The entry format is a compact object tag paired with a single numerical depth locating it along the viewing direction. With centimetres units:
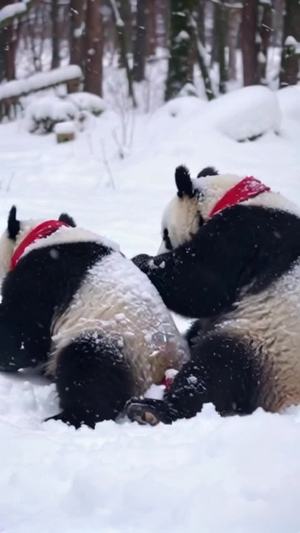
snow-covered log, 1522
